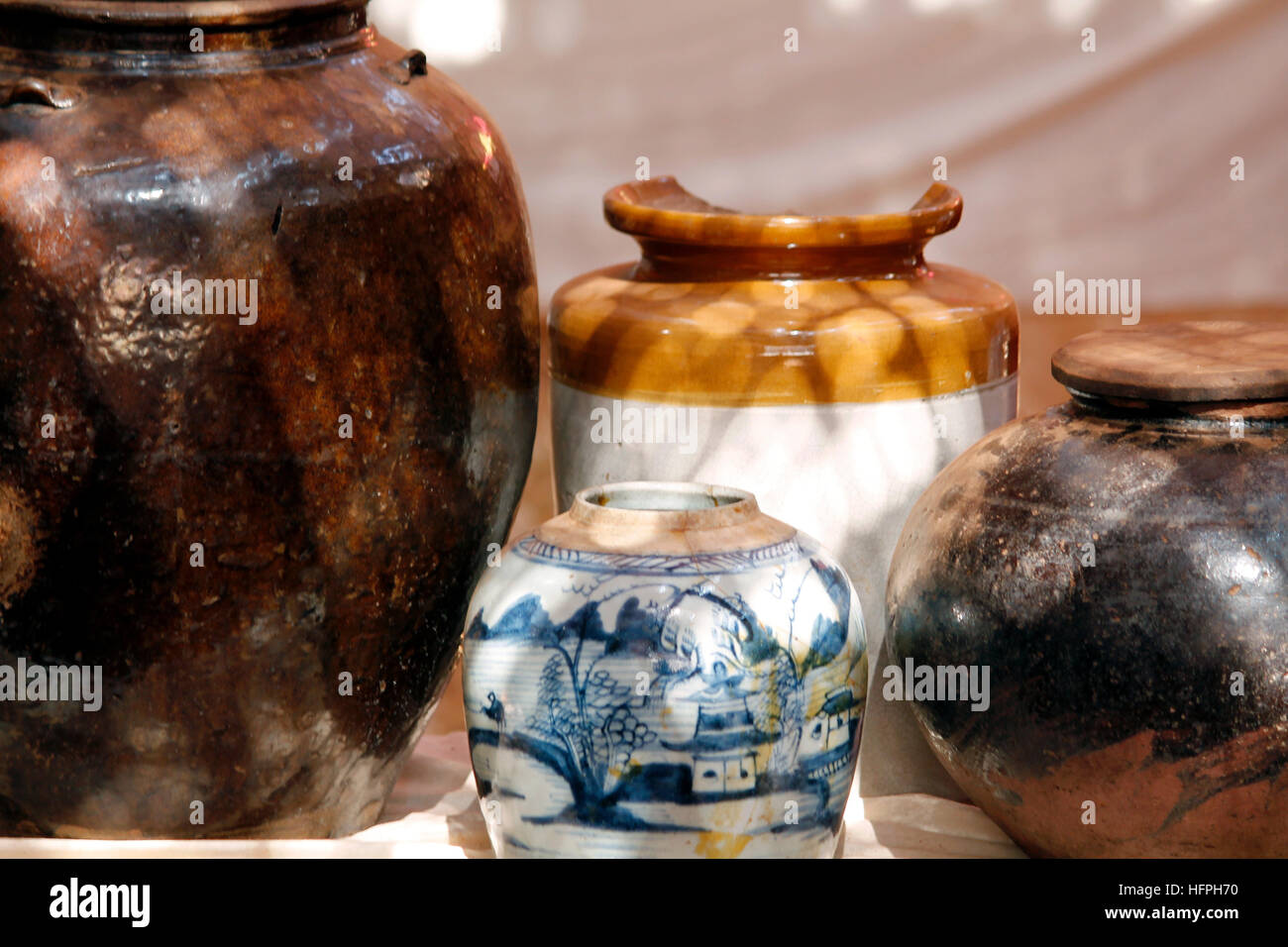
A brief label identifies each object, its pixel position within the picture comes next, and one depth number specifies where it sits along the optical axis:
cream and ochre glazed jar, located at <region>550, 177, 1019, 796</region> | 1.82
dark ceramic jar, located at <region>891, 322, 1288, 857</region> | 1.50
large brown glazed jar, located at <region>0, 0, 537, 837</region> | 1.55
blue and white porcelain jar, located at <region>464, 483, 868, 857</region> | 1.50
